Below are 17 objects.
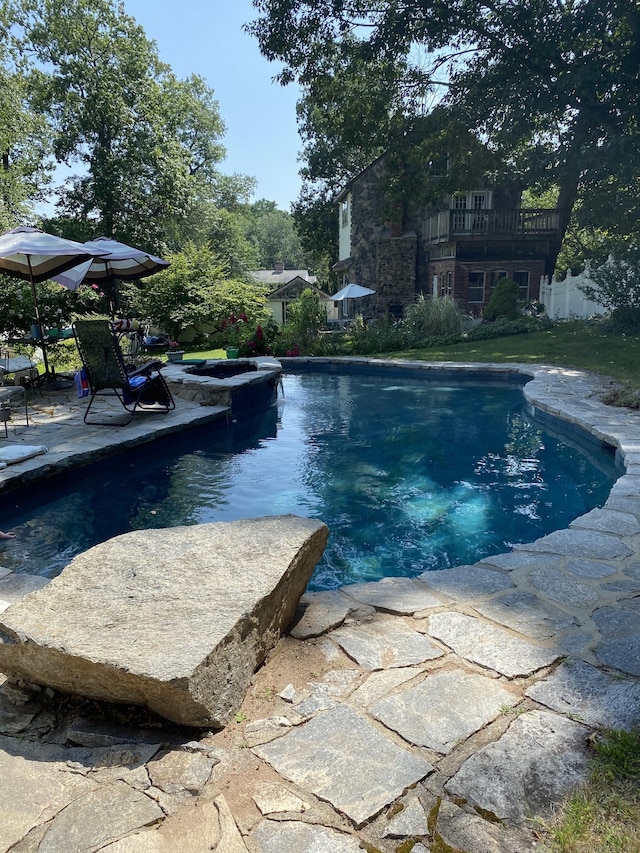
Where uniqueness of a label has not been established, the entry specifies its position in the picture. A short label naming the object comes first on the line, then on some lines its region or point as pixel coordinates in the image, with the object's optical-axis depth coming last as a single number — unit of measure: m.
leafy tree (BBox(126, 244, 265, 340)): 17.59
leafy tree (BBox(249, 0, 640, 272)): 12.79
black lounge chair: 7.08
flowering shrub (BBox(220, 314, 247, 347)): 16.06
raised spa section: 8.81
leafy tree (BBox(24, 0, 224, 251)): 23.50
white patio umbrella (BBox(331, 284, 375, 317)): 20.97
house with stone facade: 21.47
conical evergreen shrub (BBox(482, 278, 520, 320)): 19.36
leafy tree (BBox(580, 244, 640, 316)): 14.29
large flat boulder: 1.82
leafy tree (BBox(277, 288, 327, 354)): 16.05
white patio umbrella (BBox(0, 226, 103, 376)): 7.32
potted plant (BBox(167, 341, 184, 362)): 12.26
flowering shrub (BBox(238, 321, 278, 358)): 15.12
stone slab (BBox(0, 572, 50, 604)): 3.00
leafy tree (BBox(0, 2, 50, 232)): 15.56
